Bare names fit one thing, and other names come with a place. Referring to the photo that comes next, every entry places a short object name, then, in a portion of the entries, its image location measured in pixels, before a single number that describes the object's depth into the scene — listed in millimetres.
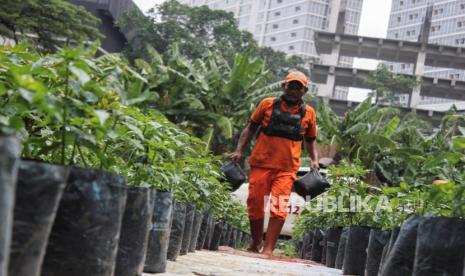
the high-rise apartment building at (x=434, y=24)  93625
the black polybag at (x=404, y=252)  3076
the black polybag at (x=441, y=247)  2639
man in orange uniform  6055
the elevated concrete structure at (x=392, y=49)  54938
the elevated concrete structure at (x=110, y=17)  39594
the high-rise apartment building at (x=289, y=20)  112375
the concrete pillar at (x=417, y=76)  52706
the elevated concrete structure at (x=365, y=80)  52844
